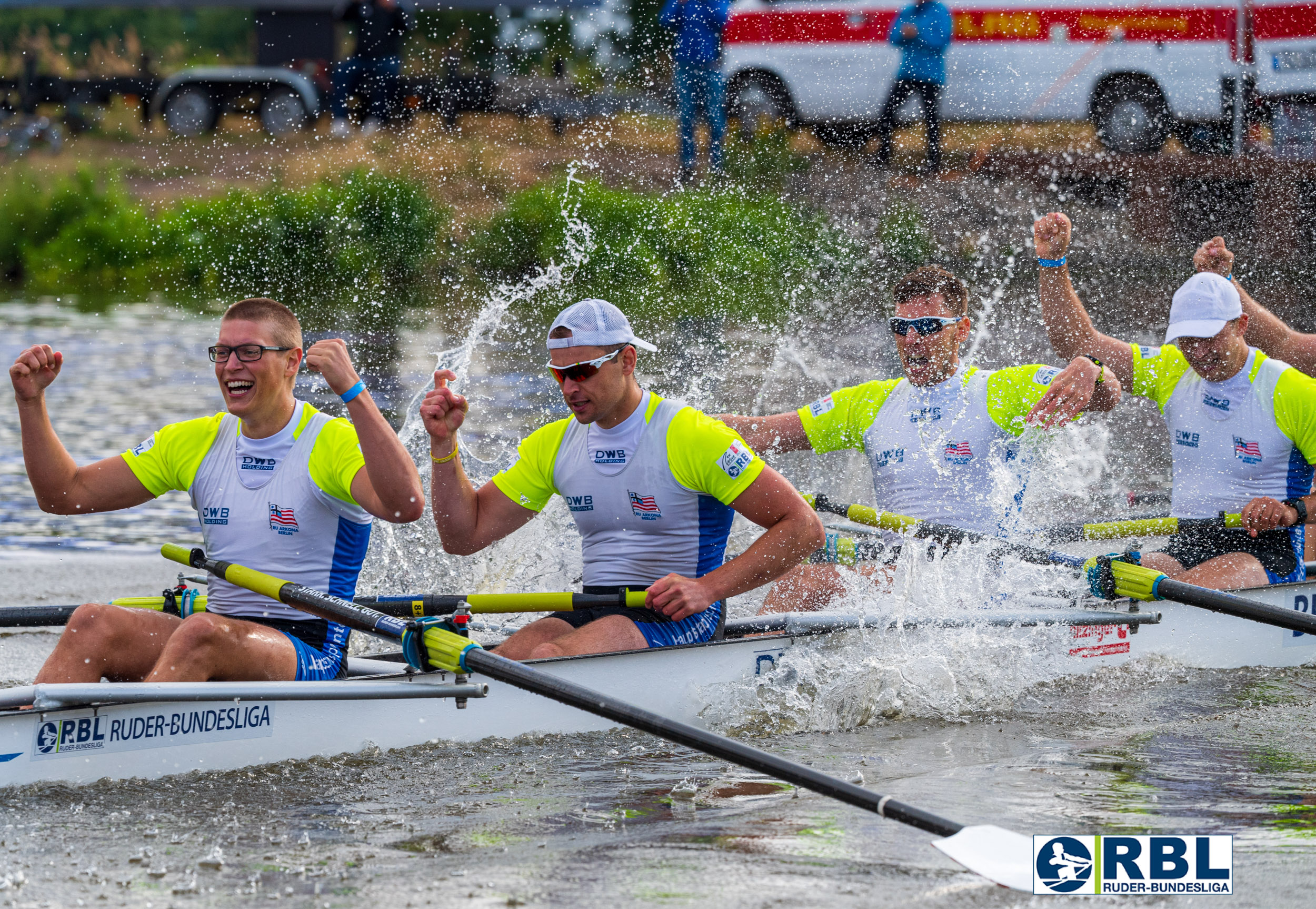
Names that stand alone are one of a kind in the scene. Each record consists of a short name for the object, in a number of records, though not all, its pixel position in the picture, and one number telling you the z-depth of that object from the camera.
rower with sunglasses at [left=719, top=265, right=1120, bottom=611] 13.79
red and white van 30.52
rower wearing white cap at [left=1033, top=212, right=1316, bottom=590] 13.91
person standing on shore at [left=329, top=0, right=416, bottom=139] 43.31
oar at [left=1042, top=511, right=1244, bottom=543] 13.93
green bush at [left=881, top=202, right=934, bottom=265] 34.00
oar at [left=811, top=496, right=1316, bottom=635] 12.62
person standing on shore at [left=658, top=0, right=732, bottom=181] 33.34
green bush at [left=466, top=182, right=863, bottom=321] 33.59
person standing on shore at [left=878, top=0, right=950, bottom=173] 31.66
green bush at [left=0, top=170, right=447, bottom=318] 37.31
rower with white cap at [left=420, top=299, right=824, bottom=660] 11.05
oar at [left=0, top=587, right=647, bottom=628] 11.30
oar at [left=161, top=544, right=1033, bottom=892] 8.80
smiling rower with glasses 10.23
